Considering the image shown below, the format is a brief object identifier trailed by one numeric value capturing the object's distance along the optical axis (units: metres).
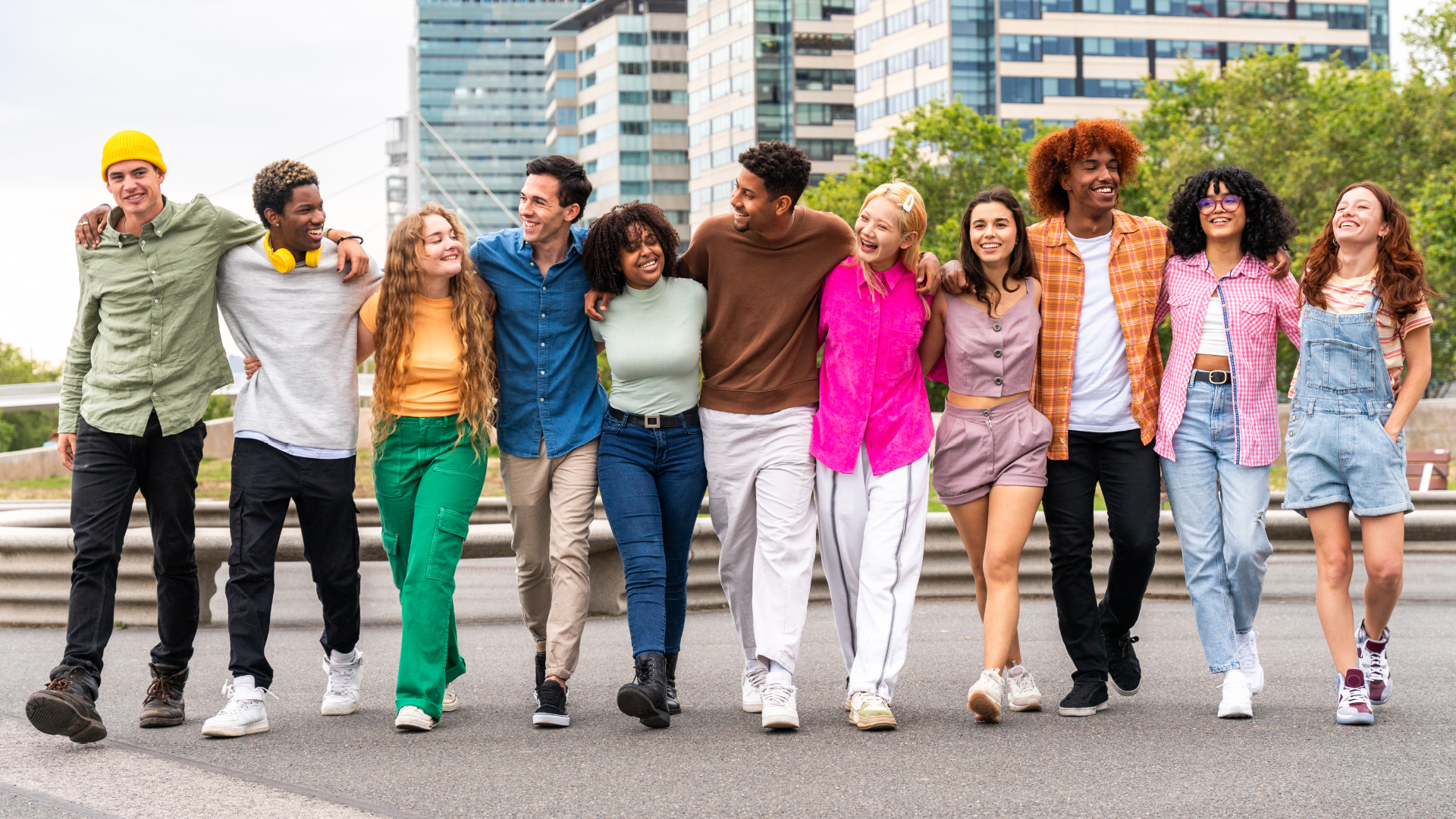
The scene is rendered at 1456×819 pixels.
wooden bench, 19.31
